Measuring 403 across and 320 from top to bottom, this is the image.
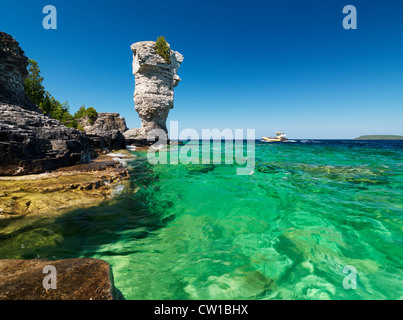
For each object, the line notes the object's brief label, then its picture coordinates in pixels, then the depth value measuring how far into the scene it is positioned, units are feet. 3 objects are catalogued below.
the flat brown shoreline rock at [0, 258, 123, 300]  5.27
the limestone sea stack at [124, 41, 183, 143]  106.32
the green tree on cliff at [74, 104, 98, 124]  129.29
